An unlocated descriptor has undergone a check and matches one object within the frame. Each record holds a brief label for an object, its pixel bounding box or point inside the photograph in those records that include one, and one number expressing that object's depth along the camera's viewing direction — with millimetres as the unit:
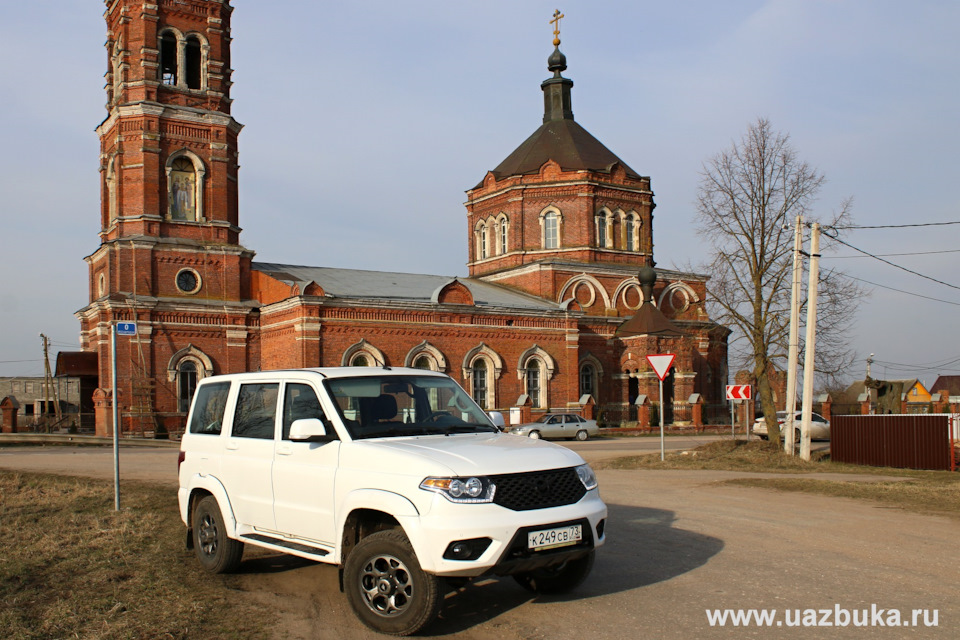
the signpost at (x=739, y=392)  23922
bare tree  22609
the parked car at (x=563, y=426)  33438
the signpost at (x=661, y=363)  18212
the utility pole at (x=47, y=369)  39188
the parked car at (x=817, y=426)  32125
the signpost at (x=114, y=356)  11172
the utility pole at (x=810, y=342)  19531
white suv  5785
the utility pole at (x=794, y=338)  20109
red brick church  32562
